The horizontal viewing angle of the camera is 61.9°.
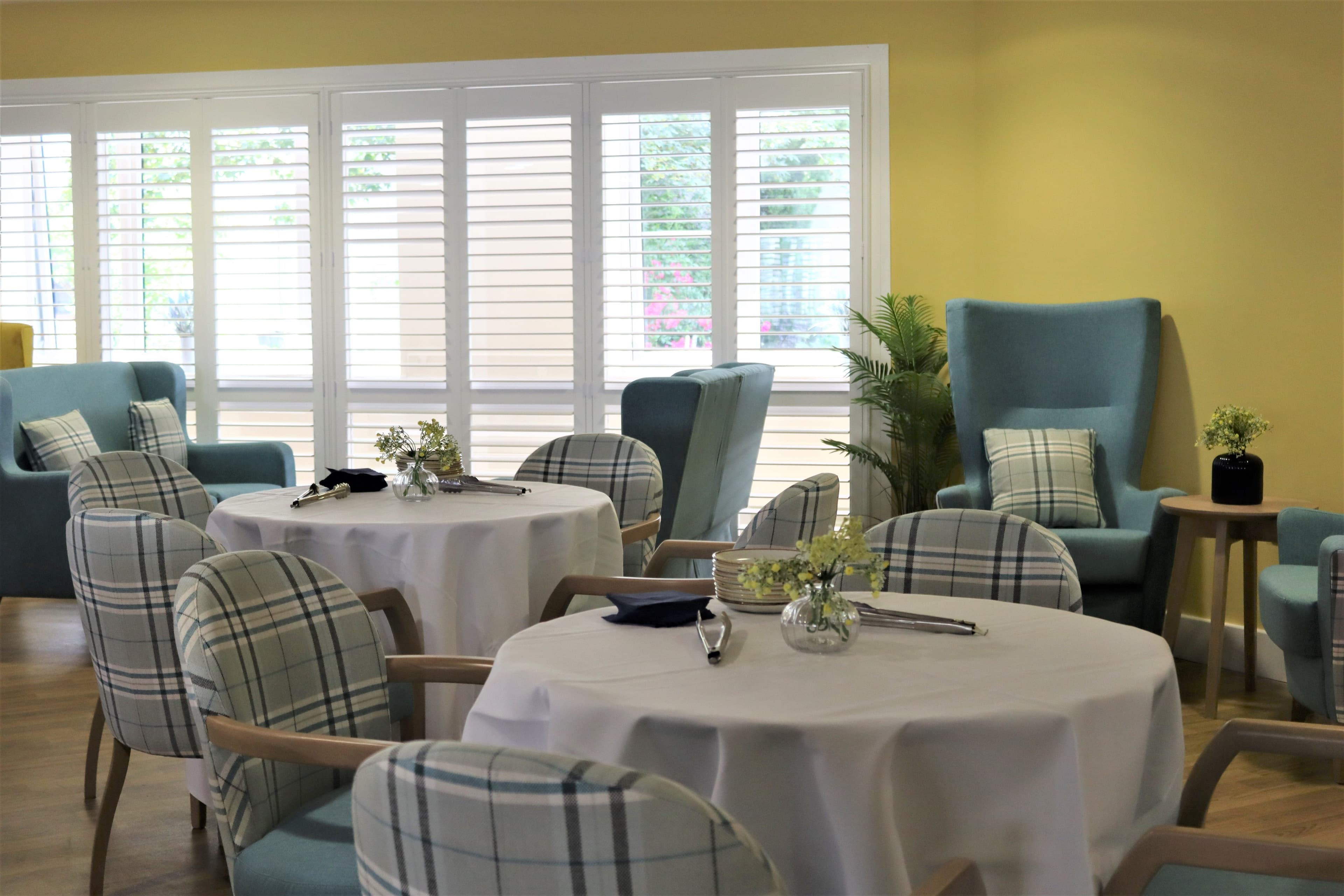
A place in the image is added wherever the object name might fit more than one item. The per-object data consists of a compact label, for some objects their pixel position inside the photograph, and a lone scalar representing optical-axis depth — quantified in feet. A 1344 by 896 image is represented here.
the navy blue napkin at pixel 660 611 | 6.07
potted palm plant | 18.20
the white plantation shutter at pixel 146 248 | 20.89
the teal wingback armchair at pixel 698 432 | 13.64
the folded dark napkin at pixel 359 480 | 11.07
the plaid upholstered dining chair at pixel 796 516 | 8.88
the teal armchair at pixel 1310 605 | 8.95
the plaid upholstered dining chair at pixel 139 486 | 9.73
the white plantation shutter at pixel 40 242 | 21.21
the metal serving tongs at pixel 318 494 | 10.23
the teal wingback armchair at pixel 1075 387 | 14.60
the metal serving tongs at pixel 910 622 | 5.81
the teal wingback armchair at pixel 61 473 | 15.28
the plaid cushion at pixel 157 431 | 18.74
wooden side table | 12.12
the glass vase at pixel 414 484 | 10.52
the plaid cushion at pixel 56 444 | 16.06
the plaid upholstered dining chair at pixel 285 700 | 5.21
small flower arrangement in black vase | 12.67
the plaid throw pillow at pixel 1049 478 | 14.70
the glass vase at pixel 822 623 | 5.44
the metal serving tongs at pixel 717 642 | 5.31
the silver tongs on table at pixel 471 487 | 11.06
